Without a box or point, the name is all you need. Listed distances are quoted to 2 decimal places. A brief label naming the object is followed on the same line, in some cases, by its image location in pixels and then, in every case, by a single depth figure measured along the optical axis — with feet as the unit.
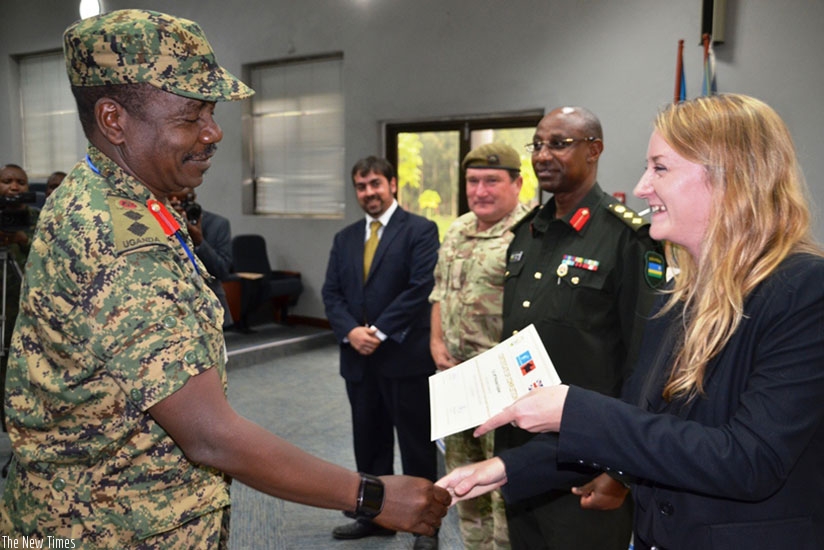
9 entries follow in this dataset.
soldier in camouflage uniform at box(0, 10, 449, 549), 3.20
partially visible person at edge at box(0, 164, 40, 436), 11.06
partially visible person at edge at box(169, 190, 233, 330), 11.07
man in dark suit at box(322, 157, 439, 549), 9.70
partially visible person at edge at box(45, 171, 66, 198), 15.81
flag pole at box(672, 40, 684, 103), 14.24
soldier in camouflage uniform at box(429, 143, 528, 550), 8.43
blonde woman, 2.97
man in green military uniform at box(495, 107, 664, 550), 5.92
